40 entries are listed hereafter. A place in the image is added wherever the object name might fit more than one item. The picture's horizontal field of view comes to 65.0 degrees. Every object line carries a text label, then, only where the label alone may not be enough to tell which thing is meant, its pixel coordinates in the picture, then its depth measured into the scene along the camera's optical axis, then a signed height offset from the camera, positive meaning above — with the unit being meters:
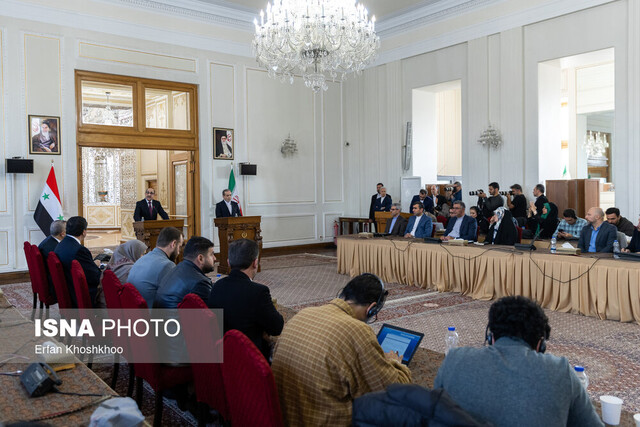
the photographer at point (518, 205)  8.93 -0.23
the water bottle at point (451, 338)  2.74 -0.80
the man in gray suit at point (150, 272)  3.63 -0.55
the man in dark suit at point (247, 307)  2.60 -0.58
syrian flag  8.29 -0.13
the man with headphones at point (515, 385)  1.45 -0.57
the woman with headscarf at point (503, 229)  7.10 -0.52
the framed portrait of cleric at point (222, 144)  10.50 +1.10
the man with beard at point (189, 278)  3.21 -0.53
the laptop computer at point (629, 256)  5.25 -0.69
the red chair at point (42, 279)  4.82 -0.79
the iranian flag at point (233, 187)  10.23 +0.19
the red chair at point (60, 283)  4.23 -0.72
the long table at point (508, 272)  5.35 -1.02
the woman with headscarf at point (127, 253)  4.51 -0.51
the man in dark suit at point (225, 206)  9.64 -0.20
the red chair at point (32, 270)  5.18 -0.74
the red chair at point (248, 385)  1.76 -0.70
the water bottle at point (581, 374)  2.09 -0.76
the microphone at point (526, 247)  6.27 -0.69
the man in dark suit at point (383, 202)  10.96 -0.18
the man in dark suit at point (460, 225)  7.53 -0.50
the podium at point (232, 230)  8.46 -0.59
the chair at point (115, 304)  3.11 -0.68
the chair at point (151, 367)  2.75 -0.94
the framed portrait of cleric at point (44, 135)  8.51 +1.09
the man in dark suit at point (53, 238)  5.16 -0.42
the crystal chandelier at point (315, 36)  6.74 +2.19
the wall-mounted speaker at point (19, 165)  8.18 +0.55
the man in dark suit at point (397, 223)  8.55 -0.50
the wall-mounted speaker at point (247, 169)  10.75 +0.57
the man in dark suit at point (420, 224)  8.11 -0.50
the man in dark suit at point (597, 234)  6.11 -0.53
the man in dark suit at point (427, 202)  10.55 -0.18
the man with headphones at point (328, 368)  1.99 -0.70
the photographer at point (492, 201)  8.85 -0.15
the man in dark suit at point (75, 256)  4.39 -0.52
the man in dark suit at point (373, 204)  11.22 -0.22
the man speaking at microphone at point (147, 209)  9.09 -0.22
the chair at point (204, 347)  2.36 -0.75
